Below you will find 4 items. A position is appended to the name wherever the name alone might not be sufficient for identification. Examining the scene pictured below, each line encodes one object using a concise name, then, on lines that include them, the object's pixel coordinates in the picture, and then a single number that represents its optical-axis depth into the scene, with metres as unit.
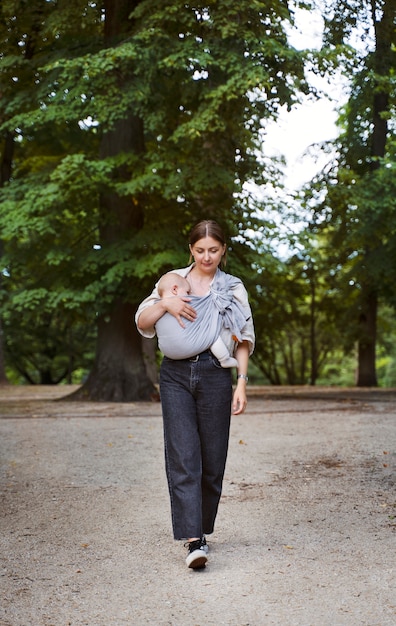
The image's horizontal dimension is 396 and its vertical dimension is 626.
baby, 4.87
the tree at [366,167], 17.36
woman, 4.88
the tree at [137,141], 14.70
